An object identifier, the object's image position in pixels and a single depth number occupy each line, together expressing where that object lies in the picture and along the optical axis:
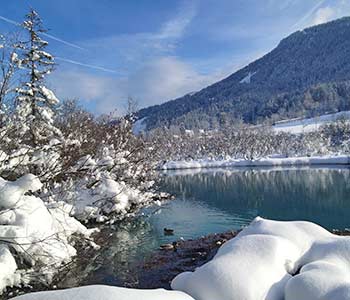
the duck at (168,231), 20.45
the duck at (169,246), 16.21
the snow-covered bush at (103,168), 19.80
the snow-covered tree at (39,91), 18.55
